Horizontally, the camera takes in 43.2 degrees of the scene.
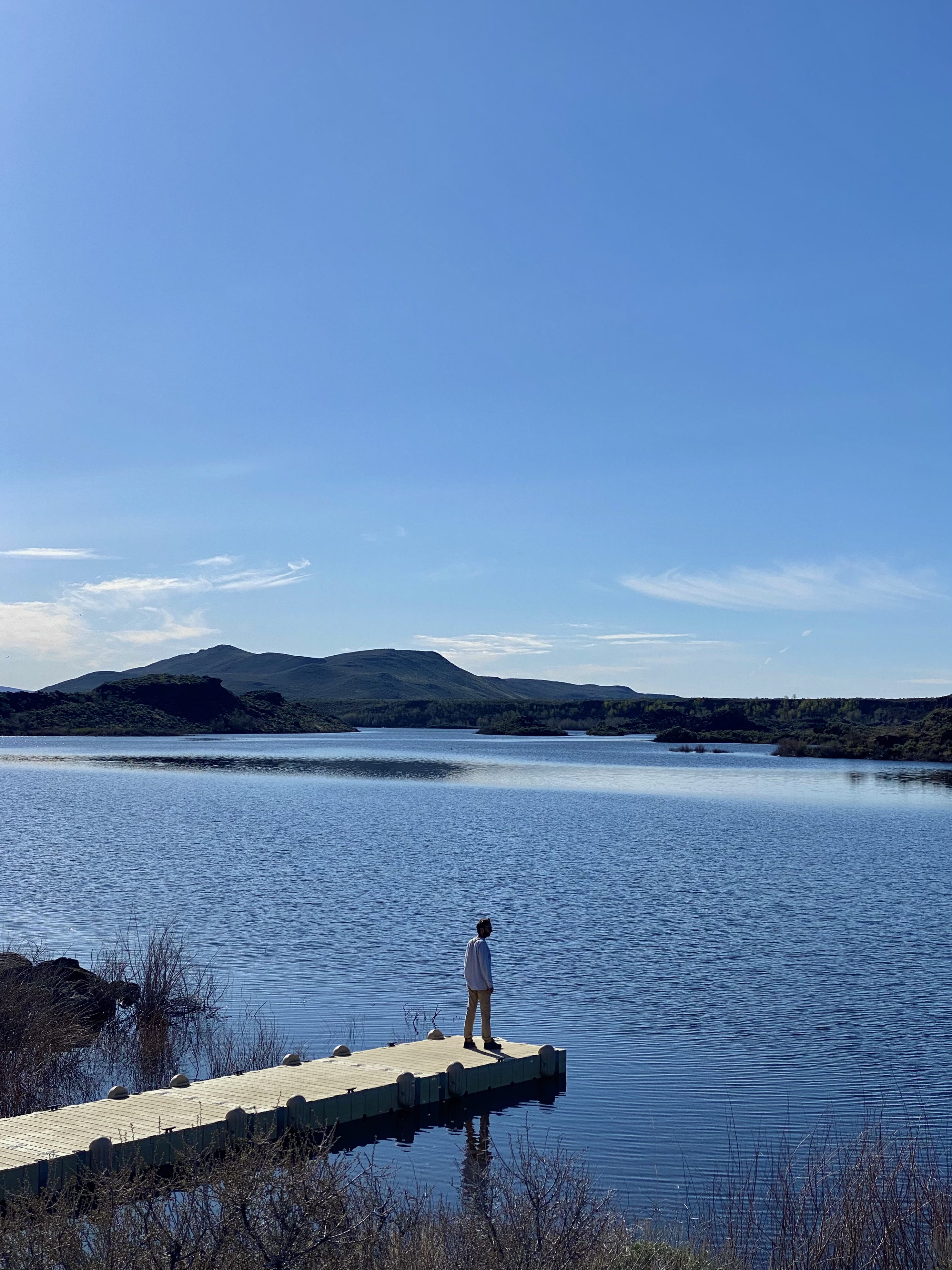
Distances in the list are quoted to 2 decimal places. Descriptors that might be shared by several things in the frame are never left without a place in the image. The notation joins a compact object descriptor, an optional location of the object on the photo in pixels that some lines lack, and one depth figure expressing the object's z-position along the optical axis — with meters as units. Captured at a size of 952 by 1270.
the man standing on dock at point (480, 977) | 18.06
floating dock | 12.77
